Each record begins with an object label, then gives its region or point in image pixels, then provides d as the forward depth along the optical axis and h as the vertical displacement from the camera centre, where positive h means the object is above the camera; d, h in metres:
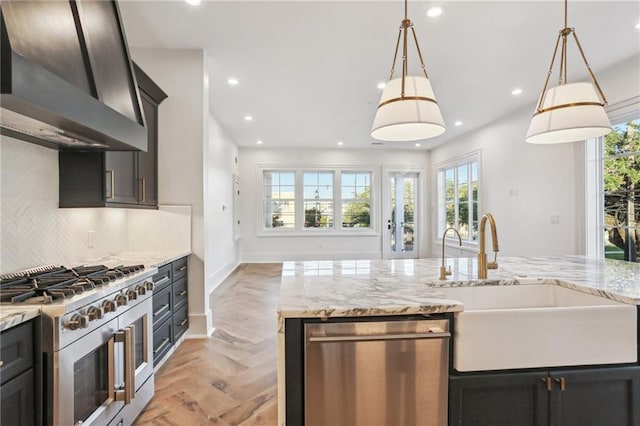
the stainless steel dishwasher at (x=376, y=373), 1.19 -0.63
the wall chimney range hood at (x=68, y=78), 1.12 +0.62
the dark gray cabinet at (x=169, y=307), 2.41 -0.80
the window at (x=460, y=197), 6.30 +0.34
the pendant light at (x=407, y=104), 1.59 +0.58
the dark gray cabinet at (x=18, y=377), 1.08 -0.60
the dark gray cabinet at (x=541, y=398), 1.25 -0.77
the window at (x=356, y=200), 7.96 +0.34
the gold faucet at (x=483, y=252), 1.69 -0.22
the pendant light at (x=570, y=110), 1.73 +0.59
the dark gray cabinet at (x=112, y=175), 2.17 +0.29
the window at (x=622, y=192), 3.44 +0.24
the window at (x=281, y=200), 7.77 +0.34
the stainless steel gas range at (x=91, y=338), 1.26 -0.60
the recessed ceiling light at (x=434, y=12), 2.46 +1.63
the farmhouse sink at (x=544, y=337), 1.25 -0.52
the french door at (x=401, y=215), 8.02 -0.06
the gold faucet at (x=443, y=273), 1.72 -0.34
